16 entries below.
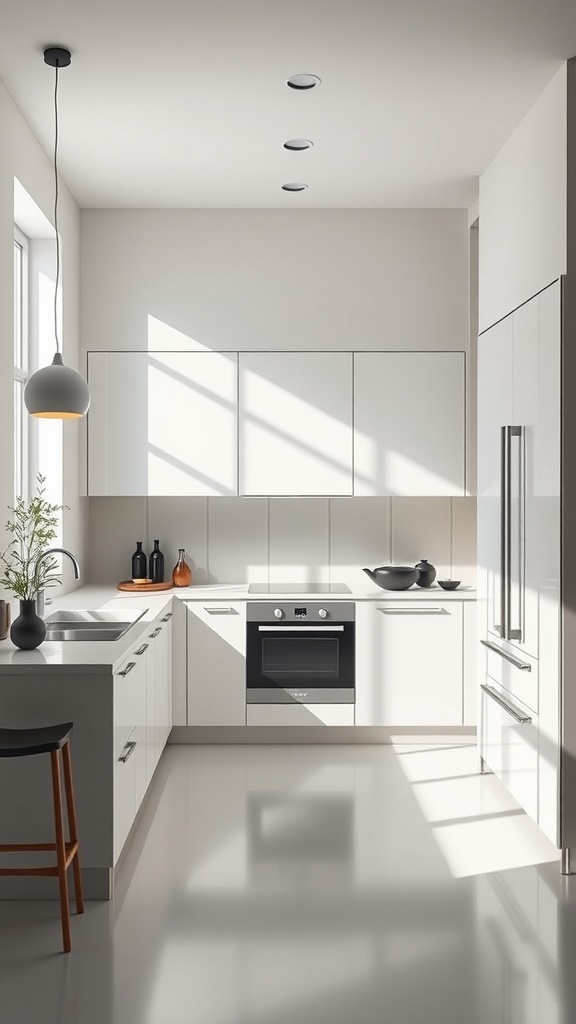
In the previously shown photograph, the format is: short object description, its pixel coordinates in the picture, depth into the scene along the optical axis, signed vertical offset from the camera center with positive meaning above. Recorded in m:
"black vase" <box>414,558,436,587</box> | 5.52 -0.39
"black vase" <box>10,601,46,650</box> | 3.42 -0.44
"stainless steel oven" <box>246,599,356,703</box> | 5.23 -0.82
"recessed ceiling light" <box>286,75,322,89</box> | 3.79 +1.79
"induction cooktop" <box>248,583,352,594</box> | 5.40 -0.47
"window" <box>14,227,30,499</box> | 4.94 +0.83
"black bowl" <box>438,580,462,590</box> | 5.44 -0.43
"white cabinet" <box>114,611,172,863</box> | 3.40 -0.90
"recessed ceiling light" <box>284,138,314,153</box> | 4.48 +1.80
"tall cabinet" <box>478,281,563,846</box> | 3.56 -0.18
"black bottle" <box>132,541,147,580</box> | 5.66 -0.33
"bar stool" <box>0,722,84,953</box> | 2.90 -0.92
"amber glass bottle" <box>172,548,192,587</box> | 5.61 -0.39
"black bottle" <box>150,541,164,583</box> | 5.65 -0.33
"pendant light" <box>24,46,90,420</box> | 3.52 +0.47
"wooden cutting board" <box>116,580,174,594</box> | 5.39 -0.45
